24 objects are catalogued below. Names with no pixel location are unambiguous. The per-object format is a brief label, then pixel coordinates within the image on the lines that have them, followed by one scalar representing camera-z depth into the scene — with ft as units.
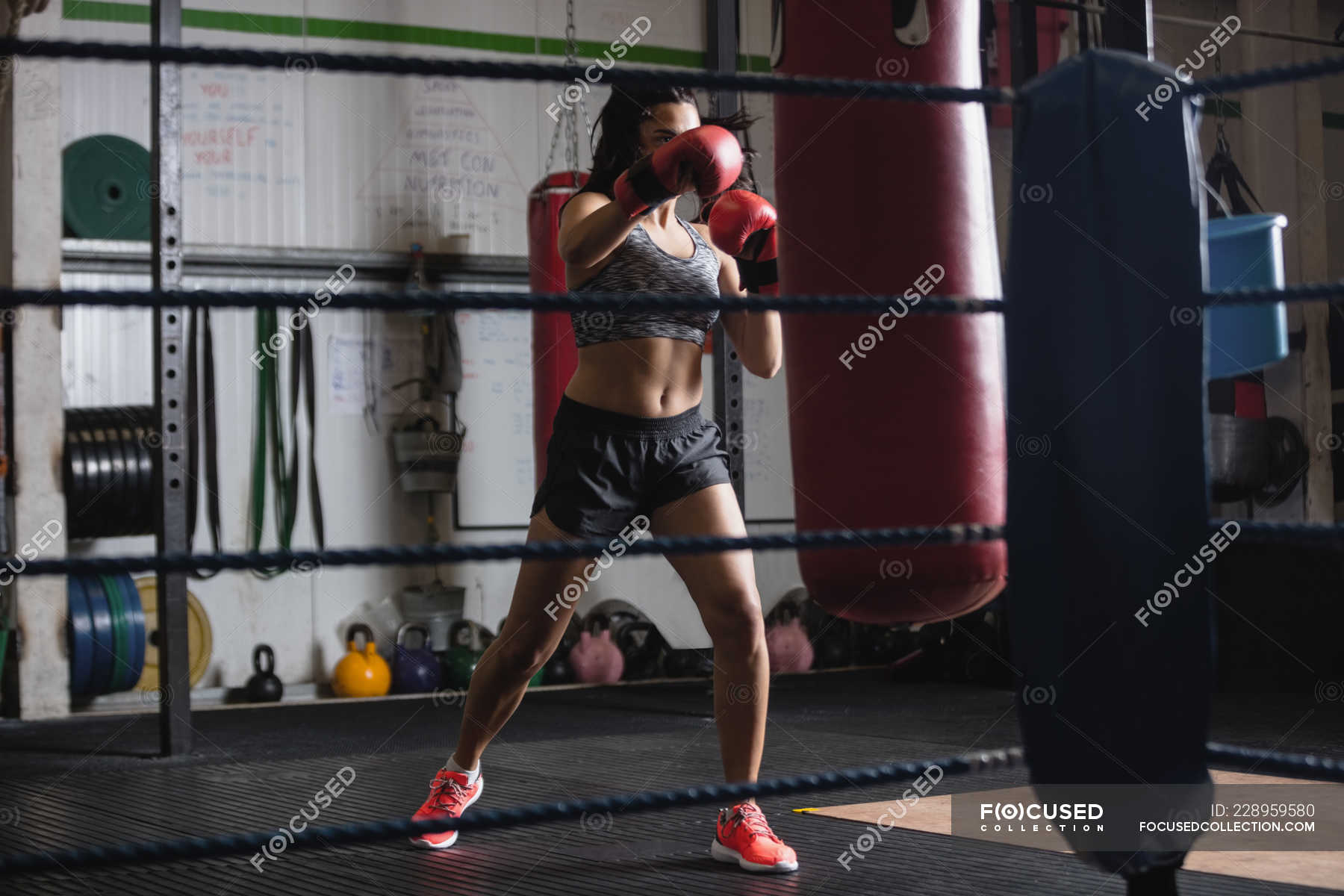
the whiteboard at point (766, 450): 20.80
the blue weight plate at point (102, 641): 15.17
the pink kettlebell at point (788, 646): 18.98
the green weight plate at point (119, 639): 15.34
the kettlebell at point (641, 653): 18.52
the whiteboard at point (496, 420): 19.01
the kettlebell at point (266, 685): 16.76
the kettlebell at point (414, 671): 17.56
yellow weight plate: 16.85
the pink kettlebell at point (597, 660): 17.99
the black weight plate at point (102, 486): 14.99
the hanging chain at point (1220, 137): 15.76
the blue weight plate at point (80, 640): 15.05
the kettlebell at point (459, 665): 17.56
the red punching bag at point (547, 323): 15.83
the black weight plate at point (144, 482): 15.38
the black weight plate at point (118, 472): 15.05
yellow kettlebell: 17.15
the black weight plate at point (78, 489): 14.93
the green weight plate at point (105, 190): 16.92
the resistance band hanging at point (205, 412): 17.15
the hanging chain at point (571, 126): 19.40
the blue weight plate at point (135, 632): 15.56
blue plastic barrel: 12.17
